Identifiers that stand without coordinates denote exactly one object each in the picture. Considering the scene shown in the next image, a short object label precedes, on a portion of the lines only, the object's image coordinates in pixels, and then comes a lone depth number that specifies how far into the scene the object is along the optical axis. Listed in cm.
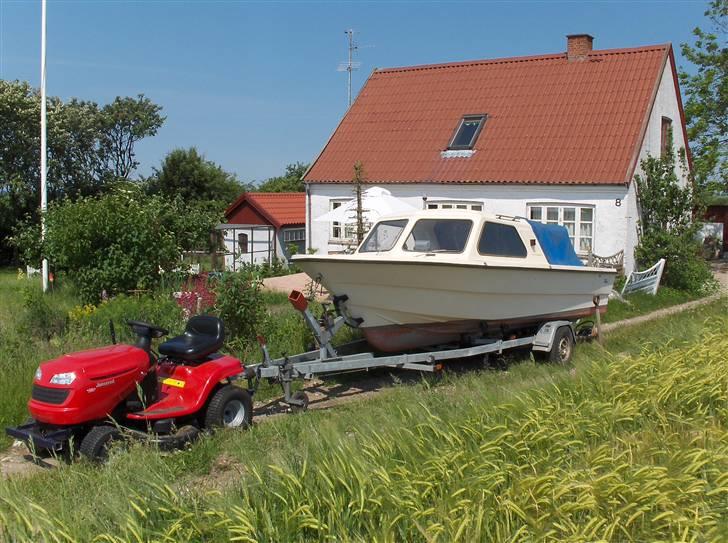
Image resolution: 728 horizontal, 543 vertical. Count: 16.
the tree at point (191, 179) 3666
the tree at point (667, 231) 1923
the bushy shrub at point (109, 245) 1225
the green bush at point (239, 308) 1028
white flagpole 1830
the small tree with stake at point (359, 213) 1612
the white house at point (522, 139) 1917
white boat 888
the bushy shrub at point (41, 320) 1131
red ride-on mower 604
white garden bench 1750
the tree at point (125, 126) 3359
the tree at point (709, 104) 2683
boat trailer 784
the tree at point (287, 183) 4734
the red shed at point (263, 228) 2538
